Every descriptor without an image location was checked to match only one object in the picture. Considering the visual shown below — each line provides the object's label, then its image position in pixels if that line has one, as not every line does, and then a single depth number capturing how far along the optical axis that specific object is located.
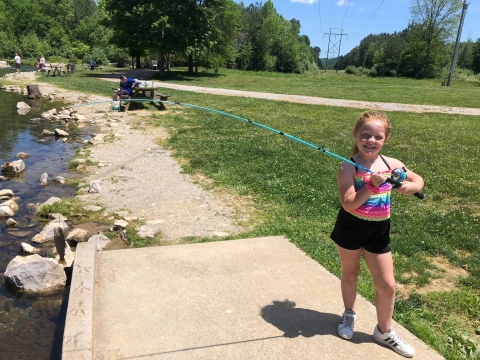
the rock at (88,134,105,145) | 12.17
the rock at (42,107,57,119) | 16.98
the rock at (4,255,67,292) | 4.73
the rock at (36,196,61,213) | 7.08
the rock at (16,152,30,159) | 10.74
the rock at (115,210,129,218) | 6.88
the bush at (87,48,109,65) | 54.44
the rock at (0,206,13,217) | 6.80
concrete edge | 3.09
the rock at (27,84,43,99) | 22.12
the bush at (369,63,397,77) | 54.81
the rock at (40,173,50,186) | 8.58
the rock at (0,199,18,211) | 7.10
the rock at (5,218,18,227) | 6.47
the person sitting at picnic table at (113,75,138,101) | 17.21
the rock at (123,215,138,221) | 6.67
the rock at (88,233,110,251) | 5.81
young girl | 3.08
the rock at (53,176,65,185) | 8.66
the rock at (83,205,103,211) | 7.14
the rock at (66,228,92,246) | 5.99
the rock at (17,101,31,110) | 18.83
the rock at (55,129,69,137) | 13.41
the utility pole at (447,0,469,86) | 32.31
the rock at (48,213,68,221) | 6.75
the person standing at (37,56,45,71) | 36.18
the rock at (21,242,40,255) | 5.60
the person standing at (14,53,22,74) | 35.49
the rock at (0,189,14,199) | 7.69
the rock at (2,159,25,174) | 9.27
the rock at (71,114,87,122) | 16.17
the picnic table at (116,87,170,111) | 17.22
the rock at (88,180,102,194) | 7.99
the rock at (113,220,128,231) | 6.37
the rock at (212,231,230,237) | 6.00
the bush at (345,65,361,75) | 59.82
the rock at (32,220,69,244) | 6.00
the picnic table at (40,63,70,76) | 35.03
